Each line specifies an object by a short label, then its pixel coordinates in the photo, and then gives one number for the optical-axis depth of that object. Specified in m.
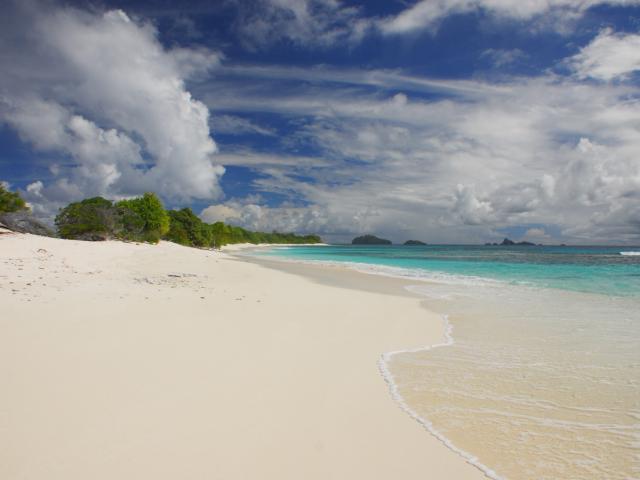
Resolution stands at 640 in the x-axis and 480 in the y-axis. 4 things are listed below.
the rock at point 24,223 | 32.16
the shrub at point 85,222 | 48.78
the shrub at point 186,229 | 76.50
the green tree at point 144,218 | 57.00
